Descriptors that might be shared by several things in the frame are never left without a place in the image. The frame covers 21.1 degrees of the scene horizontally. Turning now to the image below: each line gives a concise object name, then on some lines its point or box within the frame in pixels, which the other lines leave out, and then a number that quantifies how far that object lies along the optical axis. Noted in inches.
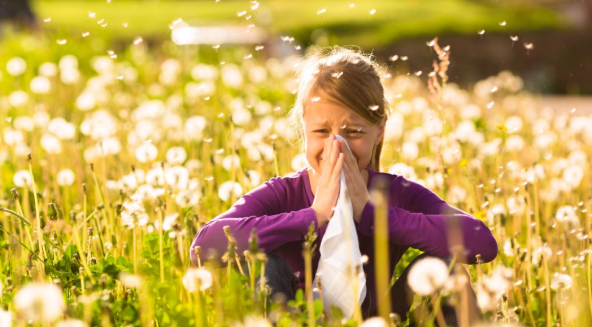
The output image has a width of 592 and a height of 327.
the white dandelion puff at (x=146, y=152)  252.2
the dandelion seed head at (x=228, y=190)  223.9
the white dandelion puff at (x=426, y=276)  120.3
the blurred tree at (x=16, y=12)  885.7
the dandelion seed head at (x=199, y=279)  134.2
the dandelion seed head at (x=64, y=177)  269.7
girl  166.9
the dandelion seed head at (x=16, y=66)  478.9
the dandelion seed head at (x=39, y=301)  103.5
